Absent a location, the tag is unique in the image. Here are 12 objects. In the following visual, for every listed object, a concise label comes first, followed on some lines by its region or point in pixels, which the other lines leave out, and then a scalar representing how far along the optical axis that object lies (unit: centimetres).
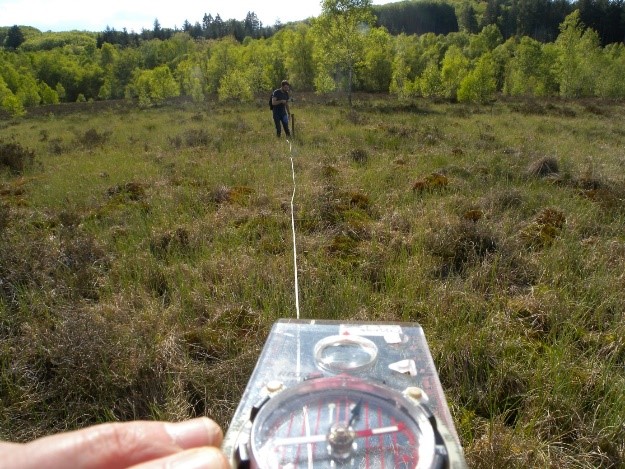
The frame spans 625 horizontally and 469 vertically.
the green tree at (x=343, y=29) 2561
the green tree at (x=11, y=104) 2994
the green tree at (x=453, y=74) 3381
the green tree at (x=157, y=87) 3700
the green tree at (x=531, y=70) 3403
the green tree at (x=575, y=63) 3089
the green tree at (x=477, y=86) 2834
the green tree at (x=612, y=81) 2989
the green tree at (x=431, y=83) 3381
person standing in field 1240
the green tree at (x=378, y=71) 4028
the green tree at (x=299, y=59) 4084
